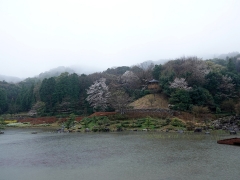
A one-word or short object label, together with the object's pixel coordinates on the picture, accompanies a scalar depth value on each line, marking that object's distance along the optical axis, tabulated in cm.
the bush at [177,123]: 3092
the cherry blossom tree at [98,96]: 4675
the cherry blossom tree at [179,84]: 4211
